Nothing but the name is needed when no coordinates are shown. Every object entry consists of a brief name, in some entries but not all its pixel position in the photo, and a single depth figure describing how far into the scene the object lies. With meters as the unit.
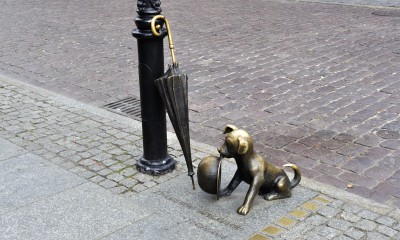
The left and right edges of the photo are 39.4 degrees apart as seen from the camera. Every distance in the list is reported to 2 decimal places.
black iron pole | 4.54
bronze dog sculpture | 4.12
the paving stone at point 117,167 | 5.04
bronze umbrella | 4.40
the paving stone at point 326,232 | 3.85
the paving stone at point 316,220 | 4.03
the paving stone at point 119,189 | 4.60
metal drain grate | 6.64
